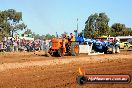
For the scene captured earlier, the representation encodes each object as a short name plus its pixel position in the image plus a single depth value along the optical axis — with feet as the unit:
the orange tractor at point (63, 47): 96.02
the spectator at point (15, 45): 123.94
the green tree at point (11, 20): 250.25
